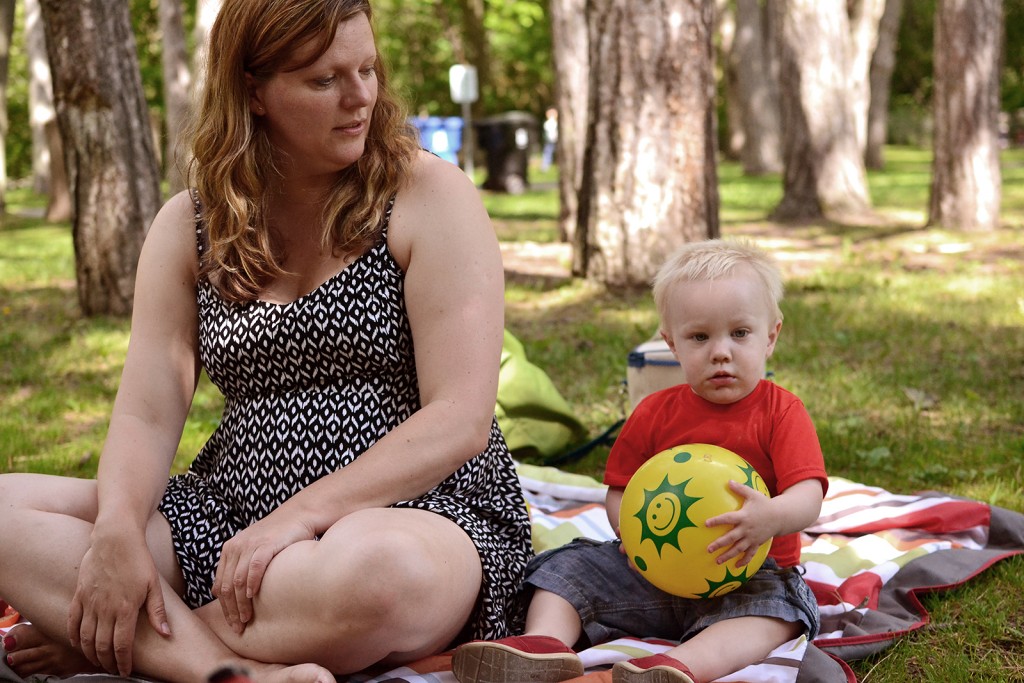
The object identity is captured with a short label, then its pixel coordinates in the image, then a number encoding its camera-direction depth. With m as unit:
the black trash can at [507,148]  19.45
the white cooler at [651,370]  4.07
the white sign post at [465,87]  21.61
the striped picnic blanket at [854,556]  2.61
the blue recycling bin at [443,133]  23.69
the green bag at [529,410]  4.48
